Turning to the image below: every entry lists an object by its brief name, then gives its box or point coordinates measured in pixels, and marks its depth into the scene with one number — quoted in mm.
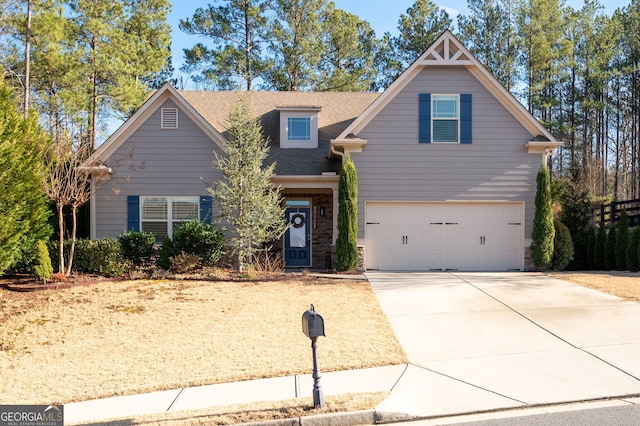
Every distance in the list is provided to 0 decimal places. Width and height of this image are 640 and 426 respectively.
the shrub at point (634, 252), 15953
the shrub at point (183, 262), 13883
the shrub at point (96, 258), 13586
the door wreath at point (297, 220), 17547
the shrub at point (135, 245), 14633
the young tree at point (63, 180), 13008
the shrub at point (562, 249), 15773
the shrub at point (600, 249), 17391
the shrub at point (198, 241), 14367
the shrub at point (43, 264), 12359
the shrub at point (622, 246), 16625
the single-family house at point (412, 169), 15680
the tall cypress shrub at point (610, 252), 17016
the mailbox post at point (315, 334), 5648
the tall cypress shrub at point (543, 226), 15320
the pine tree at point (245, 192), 13953
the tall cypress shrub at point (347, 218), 15031
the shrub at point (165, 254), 14320
